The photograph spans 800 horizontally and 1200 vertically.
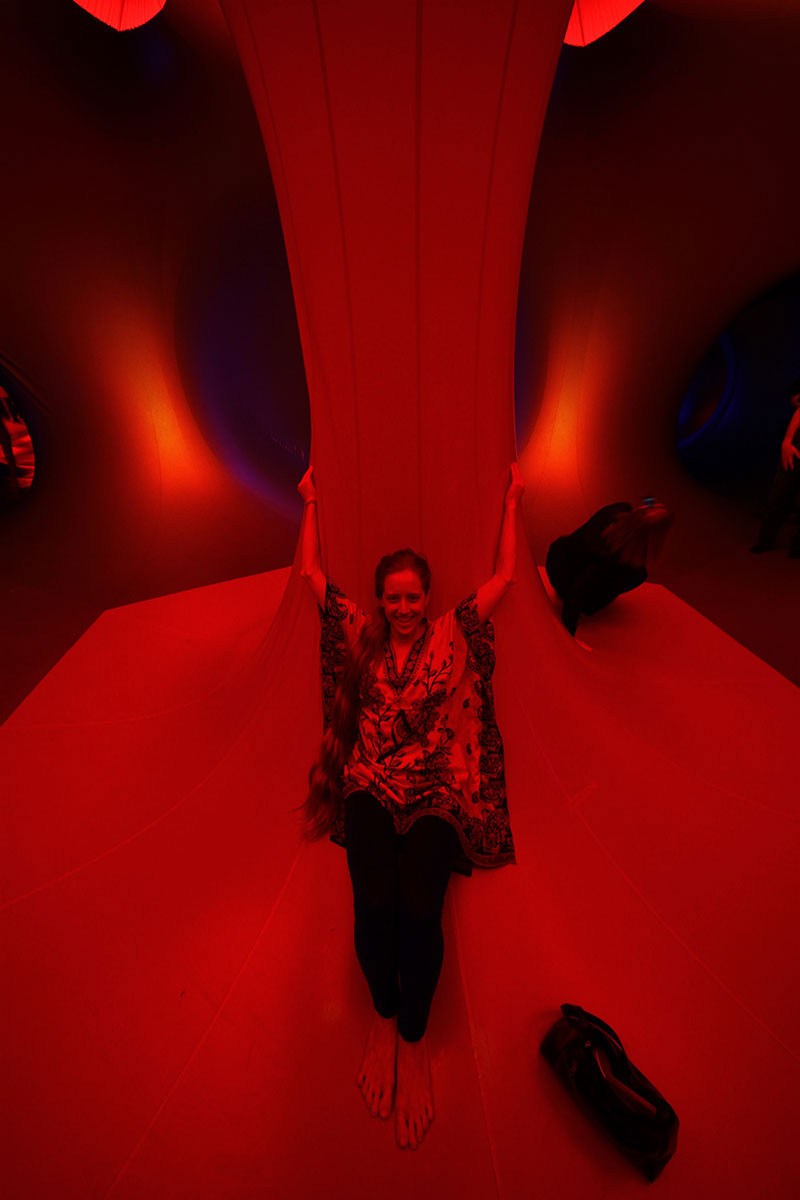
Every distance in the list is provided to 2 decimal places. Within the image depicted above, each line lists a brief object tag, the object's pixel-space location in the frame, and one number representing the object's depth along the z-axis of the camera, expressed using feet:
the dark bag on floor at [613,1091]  2.69
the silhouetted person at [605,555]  6.48
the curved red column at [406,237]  2.96
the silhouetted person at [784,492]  9.87
